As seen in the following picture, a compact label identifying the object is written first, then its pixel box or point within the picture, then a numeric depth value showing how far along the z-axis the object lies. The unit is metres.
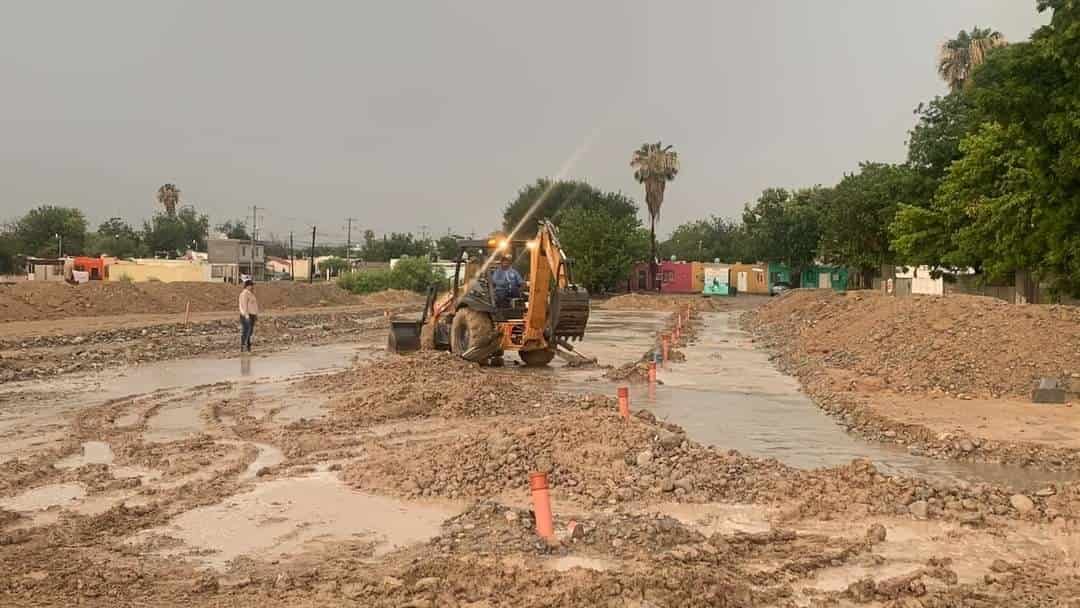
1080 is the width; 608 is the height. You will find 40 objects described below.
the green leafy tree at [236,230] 134.31
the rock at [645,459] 8.28
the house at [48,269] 62.22
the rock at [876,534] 6.62
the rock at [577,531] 6.36
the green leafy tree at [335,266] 100.25
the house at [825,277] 73.81
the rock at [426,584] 5.35
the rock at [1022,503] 7.36
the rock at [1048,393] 14.32
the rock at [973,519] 7.08
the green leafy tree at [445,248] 109.06
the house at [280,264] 111.49
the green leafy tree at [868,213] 39.47
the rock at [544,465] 8.22
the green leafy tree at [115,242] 91.00
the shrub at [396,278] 65.38
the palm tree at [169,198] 119.06
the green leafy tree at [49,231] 86.62
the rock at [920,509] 7.25
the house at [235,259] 69.69
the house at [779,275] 78.25
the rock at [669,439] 8.67
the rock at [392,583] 5.38
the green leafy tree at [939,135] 37.22
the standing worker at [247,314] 20.70
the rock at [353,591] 5.32
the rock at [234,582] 5.56
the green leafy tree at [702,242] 112.01
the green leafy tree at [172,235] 105.12
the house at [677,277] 82.19
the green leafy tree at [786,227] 70.19
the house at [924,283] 45.62
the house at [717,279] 77.75
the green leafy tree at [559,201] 85.06
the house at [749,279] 81.12
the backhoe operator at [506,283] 17.83
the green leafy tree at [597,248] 67.44
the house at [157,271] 63.22
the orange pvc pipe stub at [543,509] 6.12
